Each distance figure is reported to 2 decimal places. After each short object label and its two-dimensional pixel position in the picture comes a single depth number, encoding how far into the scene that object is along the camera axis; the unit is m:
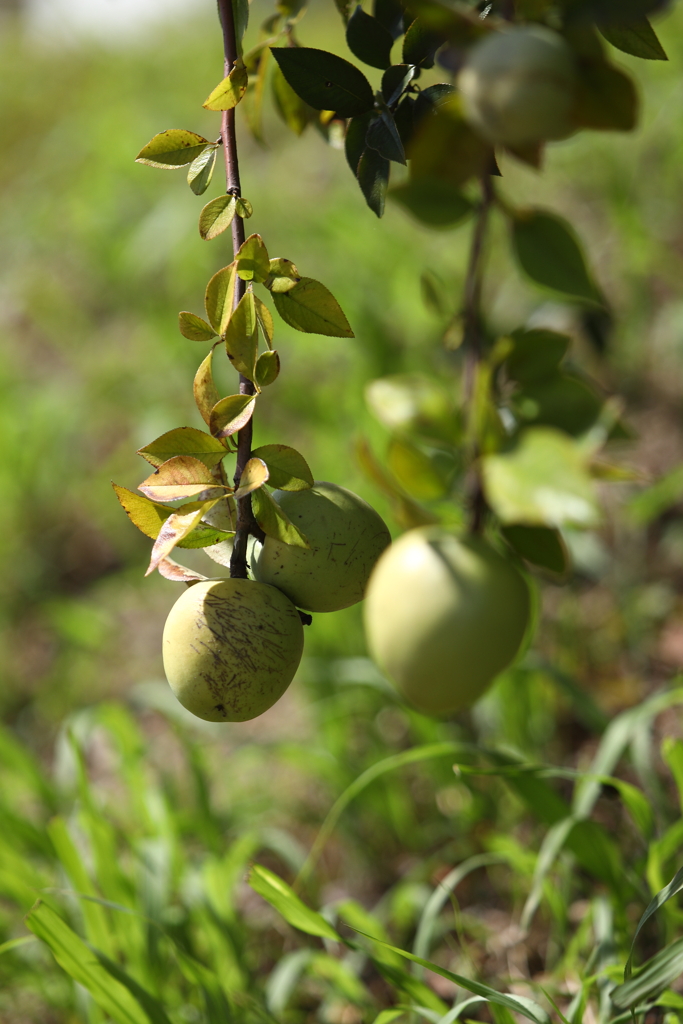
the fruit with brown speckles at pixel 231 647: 1.06
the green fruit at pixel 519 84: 0.97
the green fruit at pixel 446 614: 1.01
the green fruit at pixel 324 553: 1.08
